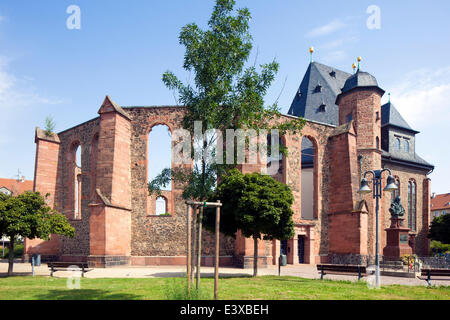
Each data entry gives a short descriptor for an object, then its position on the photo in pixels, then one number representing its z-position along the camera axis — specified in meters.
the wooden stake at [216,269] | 7.74
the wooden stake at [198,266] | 8.20
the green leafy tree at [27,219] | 14.95
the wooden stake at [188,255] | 7.95
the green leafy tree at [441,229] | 33.03
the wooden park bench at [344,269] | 14.65
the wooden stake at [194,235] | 8.95
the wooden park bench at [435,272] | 13.58
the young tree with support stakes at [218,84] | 11.17
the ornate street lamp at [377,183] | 11.97
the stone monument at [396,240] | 20.82
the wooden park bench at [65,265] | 15.26
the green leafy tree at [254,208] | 15.52
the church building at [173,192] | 21.25
